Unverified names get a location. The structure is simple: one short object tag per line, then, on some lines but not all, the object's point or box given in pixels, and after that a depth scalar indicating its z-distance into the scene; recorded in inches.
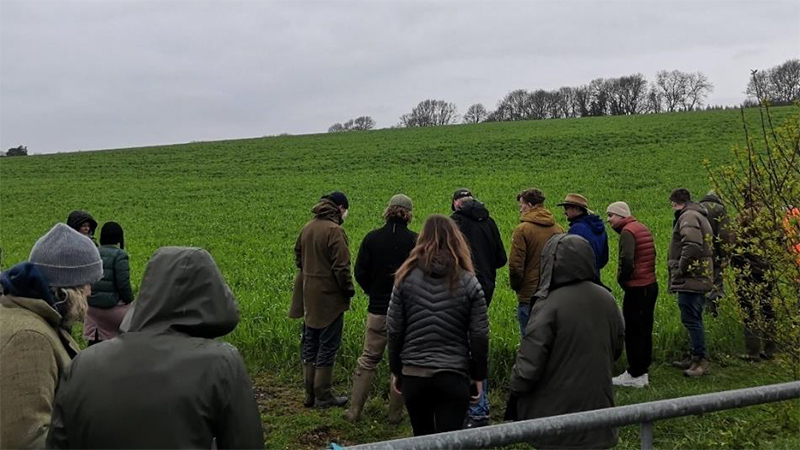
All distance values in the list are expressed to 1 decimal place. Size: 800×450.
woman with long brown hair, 170.4
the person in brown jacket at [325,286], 255.4
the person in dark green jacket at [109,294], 255.1
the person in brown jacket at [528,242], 259.8
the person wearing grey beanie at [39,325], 98.3
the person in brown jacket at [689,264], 281.3
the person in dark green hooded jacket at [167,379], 87.5
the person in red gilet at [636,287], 278.1
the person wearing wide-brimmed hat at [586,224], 265.3
